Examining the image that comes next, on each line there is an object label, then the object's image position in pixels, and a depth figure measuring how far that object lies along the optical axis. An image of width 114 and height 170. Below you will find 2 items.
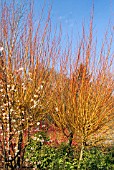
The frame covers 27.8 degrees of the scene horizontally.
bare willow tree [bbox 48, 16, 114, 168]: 3.96
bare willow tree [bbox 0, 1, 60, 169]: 4.00
